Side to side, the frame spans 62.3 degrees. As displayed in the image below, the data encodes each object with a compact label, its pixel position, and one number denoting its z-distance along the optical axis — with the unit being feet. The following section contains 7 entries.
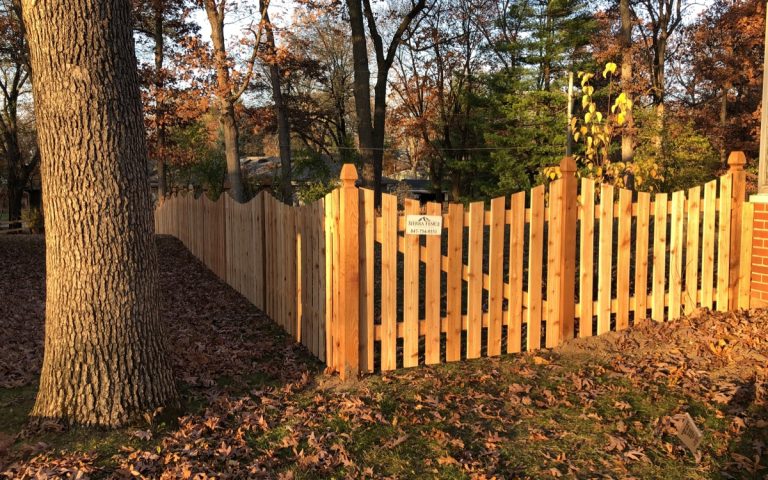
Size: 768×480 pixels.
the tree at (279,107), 57.30
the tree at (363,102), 72.23
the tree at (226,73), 53.42
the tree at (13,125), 91.09
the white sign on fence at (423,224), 17.74
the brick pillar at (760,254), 22.56
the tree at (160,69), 65.41
